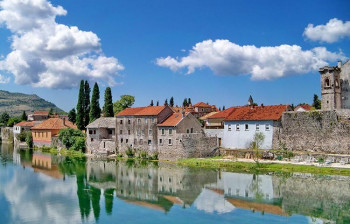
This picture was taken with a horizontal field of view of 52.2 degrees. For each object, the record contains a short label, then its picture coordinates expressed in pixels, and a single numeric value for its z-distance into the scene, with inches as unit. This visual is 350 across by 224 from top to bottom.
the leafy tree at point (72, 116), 3545.3
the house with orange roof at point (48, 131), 2584.6
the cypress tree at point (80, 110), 2689.5
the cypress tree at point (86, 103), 2719.0
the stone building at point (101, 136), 2112.9
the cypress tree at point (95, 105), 2576.3
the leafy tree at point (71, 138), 2247.8
